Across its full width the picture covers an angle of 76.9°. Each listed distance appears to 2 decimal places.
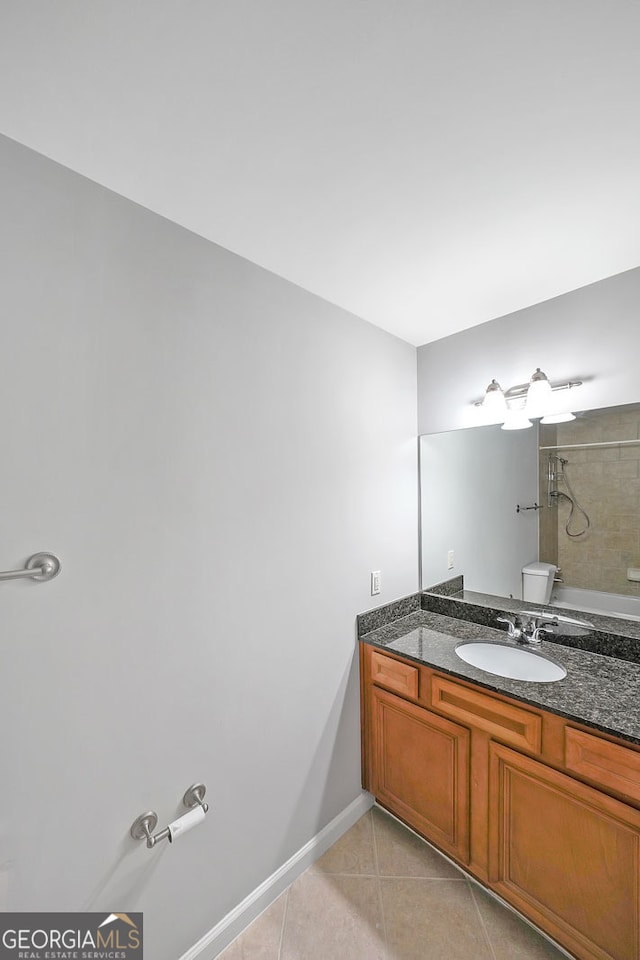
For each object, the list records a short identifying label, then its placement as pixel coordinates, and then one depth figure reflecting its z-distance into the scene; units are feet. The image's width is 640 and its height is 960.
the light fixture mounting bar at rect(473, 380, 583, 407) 5.84
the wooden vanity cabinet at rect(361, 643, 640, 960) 3.90
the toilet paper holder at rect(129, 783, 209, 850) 3.77
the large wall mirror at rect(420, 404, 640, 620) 5.43
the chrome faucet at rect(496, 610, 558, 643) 5.96
